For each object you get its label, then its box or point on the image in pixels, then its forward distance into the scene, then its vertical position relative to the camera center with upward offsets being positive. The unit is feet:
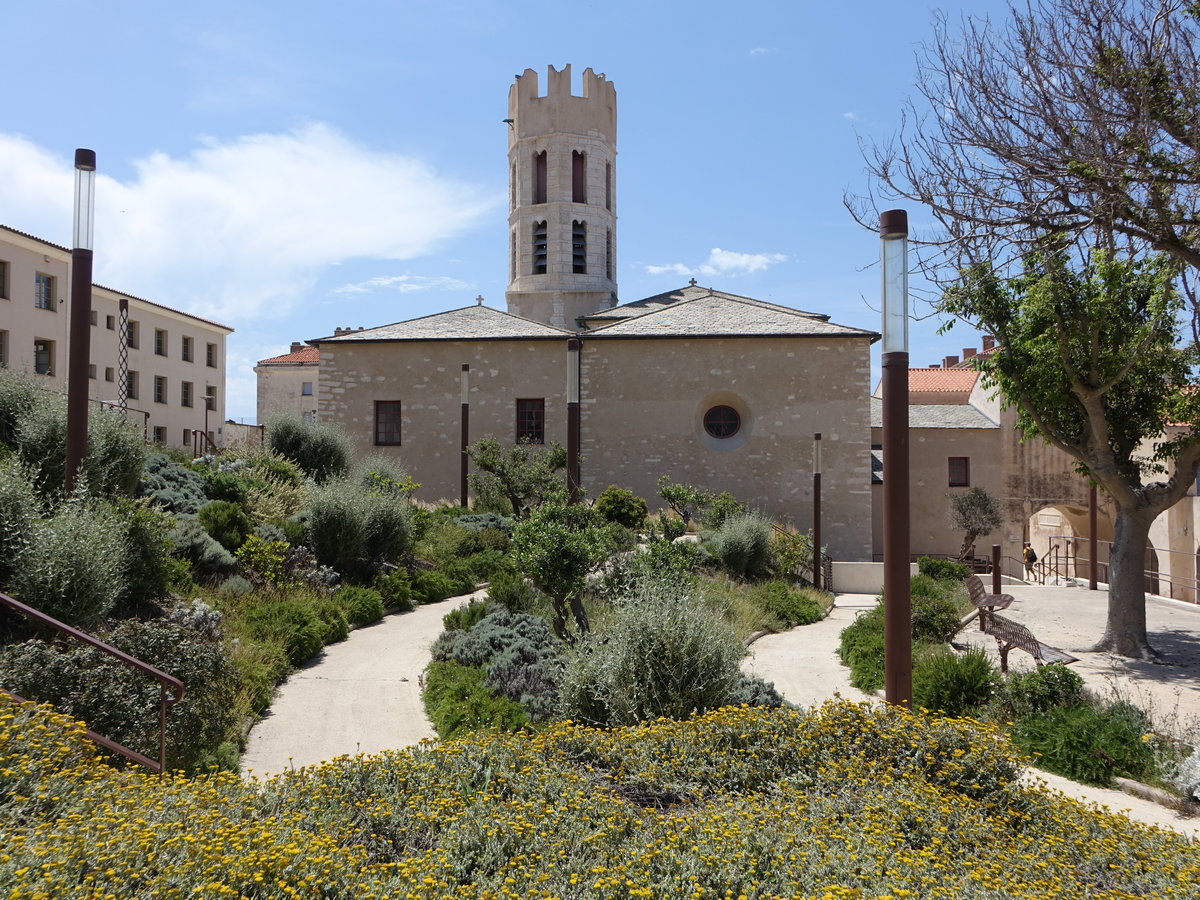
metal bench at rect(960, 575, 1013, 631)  36.52 -5.44
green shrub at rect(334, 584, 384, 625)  33.78 -5.36
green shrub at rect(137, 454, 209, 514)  36.14 -0.70
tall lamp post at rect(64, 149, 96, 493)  22.65 +4.55
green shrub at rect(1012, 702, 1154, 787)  20.71 -6.70
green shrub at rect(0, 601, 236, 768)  17.85 -4.77
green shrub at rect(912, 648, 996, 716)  25.23 -6.29
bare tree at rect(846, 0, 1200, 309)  24.79 +10.50
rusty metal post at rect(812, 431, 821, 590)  56.24 -2.35
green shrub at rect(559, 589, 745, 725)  20.53 -4.87
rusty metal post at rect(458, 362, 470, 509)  61.41 +3.66
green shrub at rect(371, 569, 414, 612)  37.33 -5.26
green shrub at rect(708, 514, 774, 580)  52.29 -4.43
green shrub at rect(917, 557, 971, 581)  62.90 -7.06
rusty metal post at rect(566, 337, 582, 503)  50.06 +4.47
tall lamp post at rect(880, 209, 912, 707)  18.40 +0.40
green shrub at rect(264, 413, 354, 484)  56.44 +1.84
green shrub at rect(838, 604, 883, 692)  29.30 -6.72
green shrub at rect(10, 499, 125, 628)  21.56 -2.64
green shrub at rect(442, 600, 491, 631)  30.90 -5.38
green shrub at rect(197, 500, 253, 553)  35.17 -2.24
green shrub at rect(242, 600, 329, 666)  27.89 -5.26
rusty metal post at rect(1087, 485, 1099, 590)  60.49 -5.02
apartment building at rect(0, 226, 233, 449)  90.02 +16.44
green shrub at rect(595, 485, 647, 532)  56.90 -2.27
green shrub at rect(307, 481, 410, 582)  37.73 -2.54
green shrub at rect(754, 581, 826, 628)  44.93 -7.07
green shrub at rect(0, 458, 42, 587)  22.95 -1.37
